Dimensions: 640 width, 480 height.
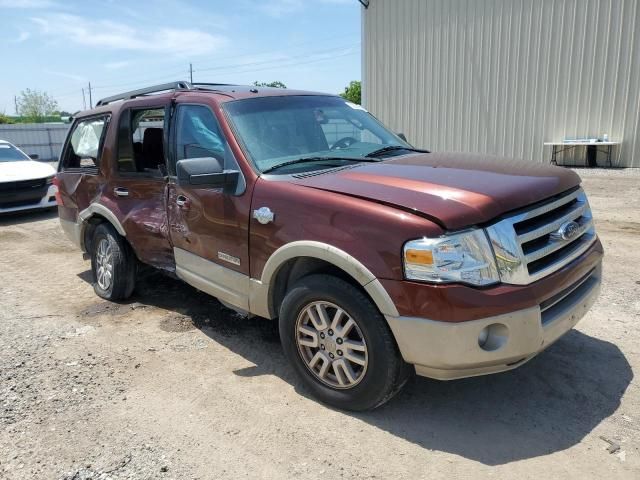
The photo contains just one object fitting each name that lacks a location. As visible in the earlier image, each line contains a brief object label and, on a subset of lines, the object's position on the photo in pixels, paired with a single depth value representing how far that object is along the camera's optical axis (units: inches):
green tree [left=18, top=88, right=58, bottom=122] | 2450.8
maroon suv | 105.0
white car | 399.5
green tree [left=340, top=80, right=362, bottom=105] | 2112.8
